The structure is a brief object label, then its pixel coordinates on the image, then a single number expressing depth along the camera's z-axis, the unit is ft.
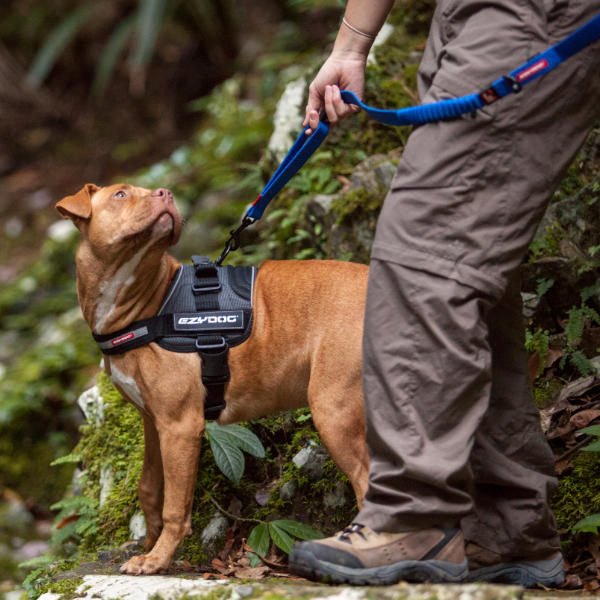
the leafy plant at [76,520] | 13.60
